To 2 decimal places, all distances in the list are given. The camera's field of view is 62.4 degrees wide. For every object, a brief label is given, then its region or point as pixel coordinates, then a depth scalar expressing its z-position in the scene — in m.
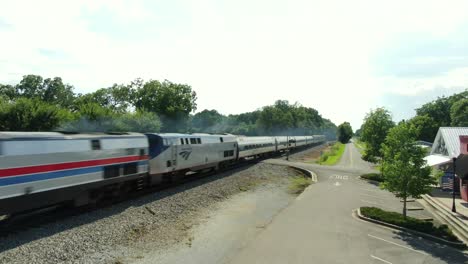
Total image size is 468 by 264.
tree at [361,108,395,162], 47.78
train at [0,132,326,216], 15.30
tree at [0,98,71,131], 46.09
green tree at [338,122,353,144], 170.09
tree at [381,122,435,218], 24.31
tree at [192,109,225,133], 162.75
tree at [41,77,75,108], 107.94
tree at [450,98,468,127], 96.67
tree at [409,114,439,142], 109.69
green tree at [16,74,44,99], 104.56
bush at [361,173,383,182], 42.03
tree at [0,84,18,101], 101.10
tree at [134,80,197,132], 93.31
